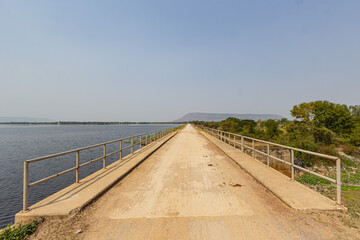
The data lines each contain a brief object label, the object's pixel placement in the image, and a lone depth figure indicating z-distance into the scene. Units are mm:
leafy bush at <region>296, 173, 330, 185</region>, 14102
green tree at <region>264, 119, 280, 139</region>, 39091
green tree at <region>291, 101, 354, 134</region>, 31609
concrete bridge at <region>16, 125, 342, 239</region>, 3395
